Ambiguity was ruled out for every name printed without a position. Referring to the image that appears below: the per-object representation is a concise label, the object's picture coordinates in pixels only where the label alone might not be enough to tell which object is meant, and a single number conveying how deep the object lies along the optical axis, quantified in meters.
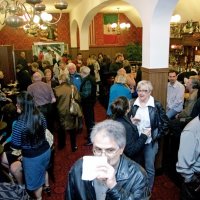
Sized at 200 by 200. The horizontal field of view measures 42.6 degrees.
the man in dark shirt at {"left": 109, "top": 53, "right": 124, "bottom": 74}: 8.33
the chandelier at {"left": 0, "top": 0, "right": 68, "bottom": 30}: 3.32
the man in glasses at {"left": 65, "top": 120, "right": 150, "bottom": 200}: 1.67
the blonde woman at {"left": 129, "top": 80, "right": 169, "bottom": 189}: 3.37
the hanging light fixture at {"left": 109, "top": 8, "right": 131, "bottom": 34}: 12.91
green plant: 13.44
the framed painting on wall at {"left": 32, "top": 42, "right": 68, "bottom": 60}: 11.77
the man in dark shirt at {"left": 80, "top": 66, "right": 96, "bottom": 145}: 5.11
